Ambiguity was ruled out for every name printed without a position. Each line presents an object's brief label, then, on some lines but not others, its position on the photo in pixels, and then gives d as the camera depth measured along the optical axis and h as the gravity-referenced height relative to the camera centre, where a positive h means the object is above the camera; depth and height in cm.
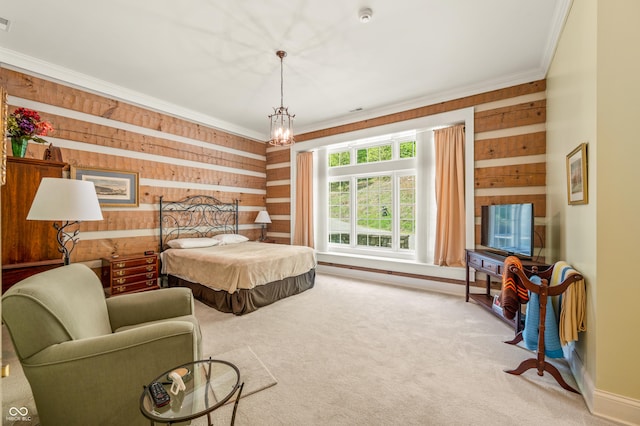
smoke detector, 260 +183
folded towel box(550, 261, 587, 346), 209 -71
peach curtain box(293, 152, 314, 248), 585 +26
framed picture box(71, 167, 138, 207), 383 +40
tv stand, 289 -64
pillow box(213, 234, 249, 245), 503 -46
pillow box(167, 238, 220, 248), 445 -47
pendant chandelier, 351 +93
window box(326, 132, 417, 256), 493 +33
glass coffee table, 131 -90
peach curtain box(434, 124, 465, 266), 421 +26
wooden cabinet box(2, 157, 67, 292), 274 -18
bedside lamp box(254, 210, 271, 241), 599 -10
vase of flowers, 291 +86
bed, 354 -64
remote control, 137 -89
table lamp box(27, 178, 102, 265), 225 +9
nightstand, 369 -82
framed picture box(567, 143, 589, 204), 213 +31
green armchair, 145 -76
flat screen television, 303 -16
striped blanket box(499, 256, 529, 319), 245 -67
